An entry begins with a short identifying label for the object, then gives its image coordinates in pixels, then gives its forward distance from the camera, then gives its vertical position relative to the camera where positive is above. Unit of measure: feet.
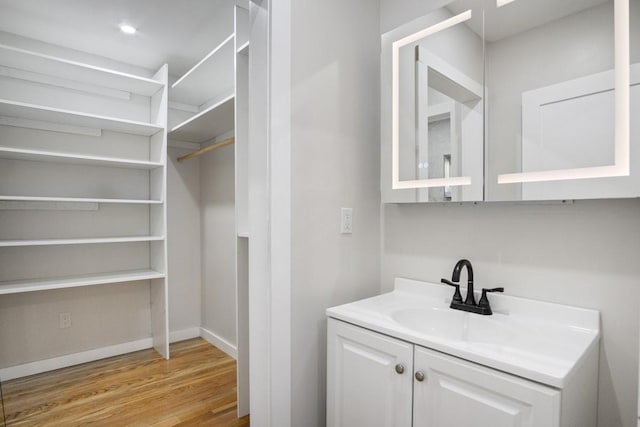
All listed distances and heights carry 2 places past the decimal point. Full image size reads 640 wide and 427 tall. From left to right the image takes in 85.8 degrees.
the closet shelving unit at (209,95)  7.56 +3.35
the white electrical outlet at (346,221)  5.27 -0.18
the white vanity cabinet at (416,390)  2.86 -1.76
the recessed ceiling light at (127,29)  7.91 +4.21
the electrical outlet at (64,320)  8.86 -2.86
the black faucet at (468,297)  4.36 -1.16
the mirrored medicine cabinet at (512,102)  3.45 +1.28
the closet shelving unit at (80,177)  8.09 +0.87
